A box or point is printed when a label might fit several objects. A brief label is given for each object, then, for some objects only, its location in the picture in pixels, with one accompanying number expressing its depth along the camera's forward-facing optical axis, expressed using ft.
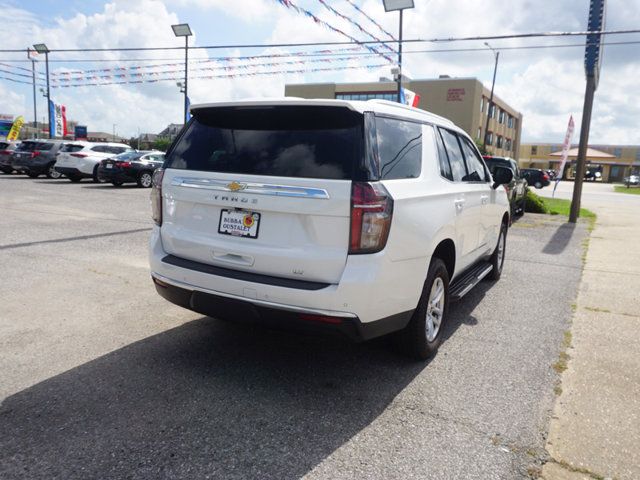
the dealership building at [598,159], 252.62
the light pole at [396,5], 54.60
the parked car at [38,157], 69.00
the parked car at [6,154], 75.31
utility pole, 43.75
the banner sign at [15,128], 130.62
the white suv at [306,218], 10.03
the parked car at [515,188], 39.86
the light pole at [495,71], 146.41
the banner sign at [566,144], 60.80
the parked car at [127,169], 60.95
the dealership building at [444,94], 202.90
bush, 53.72
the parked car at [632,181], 168.68
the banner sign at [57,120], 124.16
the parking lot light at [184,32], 81.08
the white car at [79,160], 64.28
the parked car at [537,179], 103.45
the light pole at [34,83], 103.16
